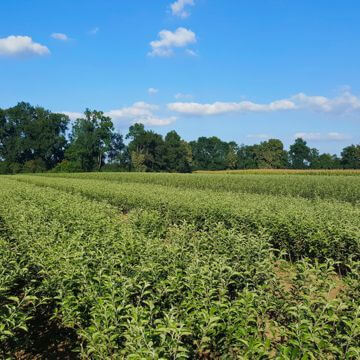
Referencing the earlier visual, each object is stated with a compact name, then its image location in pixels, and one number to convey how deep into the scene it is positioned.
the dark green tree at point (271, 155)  107.00
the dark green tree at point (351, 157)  92.94
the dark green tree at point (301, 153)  119.75
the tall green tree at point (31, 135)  96.25
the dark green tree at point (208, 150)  119.12
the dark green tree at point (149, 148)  90.07
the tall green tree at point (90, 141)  87.19
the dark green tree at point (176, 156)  91.06
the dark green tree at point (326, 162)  101.28
